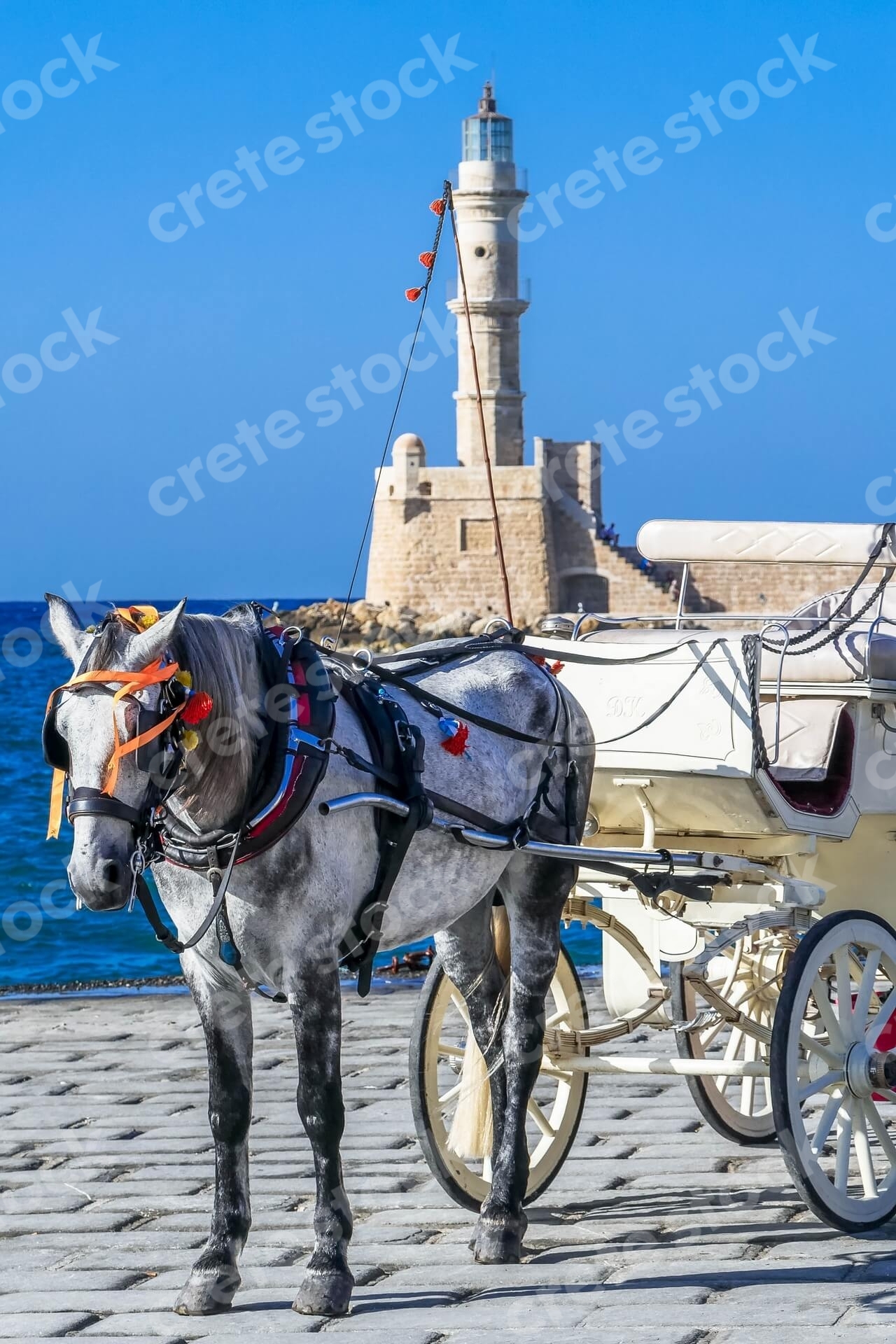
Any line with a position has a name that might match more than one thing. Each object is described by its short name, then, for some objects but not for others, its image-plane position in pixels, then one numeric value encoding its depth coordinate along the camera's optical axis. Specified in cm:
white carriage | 1059
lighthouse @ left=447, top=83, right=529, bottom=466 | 10699
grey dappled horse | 826
